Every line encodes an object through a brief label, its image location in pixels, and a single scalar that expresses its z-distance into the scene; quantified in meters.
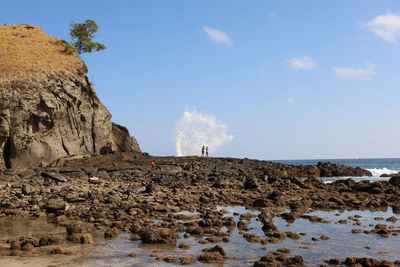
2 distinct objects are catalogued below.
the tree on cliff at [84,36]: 47.67
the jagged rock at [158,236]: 9.88
